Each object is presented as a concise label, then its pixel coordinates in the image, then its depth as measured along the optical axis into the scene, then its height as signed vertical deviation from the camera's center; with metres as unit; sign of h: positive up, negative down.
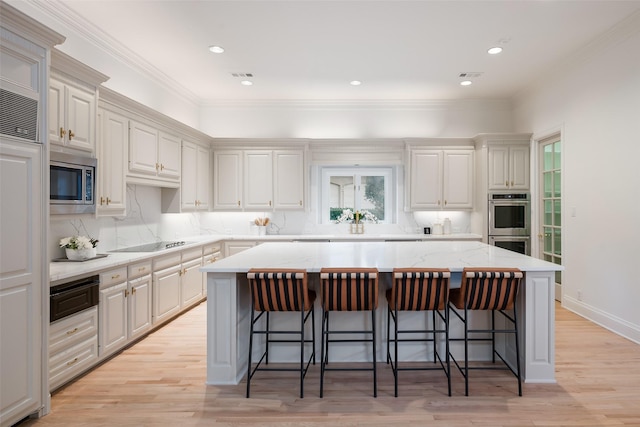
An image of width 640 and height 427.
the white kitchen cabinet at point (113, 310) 2.94 -0.83
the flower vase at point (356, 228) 6.04 -0.23
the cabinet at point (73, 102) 2.69 +0.90
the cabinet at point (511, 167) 5.41 +0.72
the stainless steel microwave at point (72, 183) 2.70 +0.25
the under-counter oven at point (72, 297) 2.45 -0.61
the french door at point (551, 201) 4.81 +0.18
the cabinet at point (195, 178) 4.89 +0.54
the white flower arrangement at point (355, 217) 6.13 -0.05
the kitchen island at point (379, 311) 2.62 -0.73
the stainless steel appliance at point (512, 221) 5.35 -0.10
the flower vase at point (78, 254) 3.01 -0.34
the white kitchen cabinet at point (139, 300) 3.30 -0.83
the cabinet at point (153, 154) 3.74 +0.71
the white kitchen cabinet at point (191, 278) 4.34 -0.82
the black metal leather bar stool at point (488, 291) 2.44 -0.54
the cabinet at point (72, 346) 2.48 -0.99
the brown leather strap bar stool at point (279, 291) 2.40 -0.53
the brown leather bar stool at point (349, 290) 2.40 -0.52
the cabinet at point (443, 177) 5.73 +0.61
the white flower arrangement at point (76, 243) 3.02 -0.24
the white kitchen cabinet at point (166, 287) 3.74 -0.81
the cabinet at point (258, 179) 5.76 +0.58
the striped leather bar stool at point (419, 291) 2.43 -0.53
